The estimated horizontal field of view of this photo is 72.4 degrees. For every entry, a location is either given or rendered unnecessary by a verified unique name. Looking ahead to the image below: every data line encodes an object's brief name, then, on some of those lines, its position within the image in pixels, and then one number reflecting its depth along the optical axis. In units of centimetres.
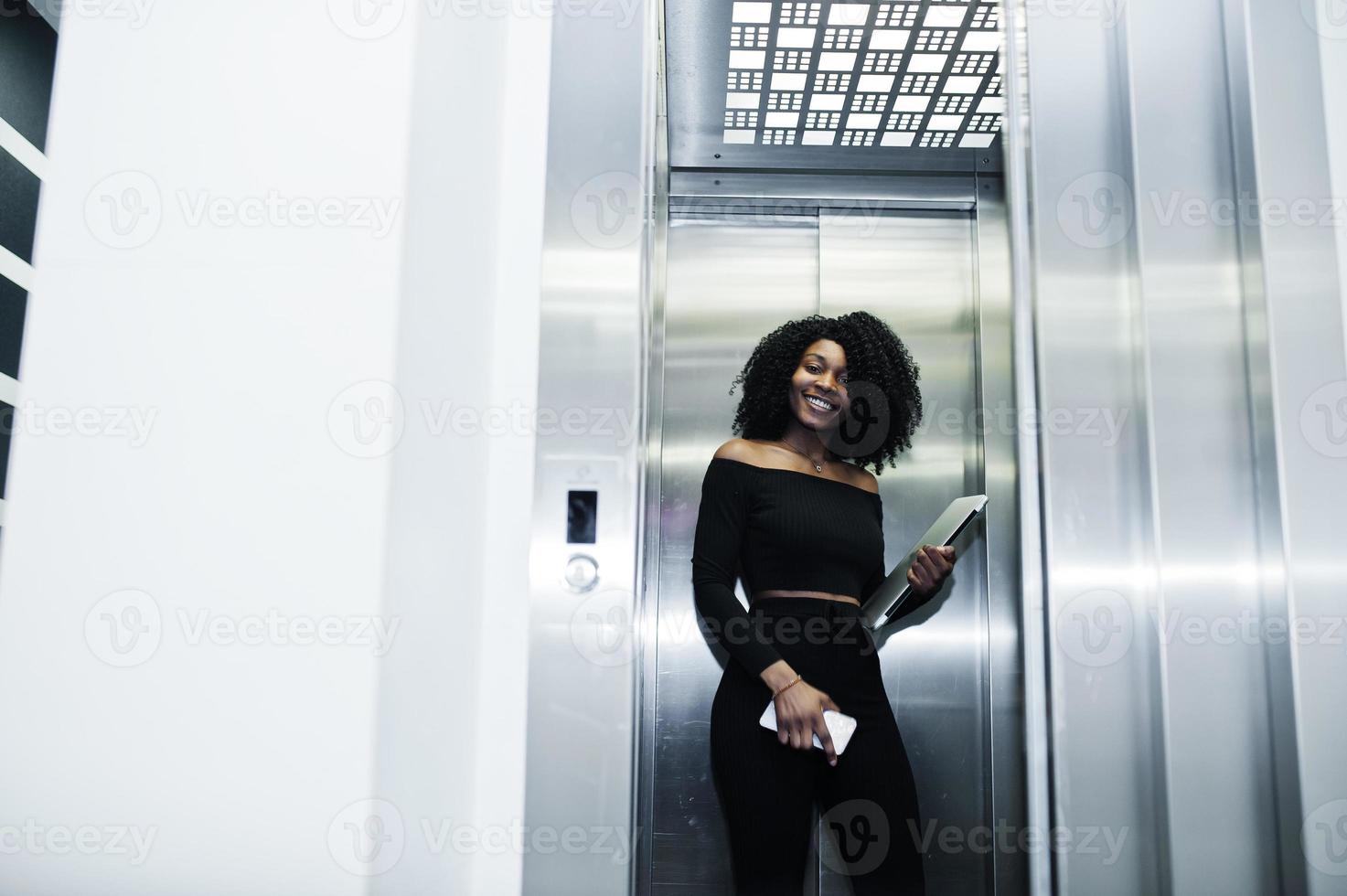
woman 196
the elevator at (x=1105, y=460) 146
